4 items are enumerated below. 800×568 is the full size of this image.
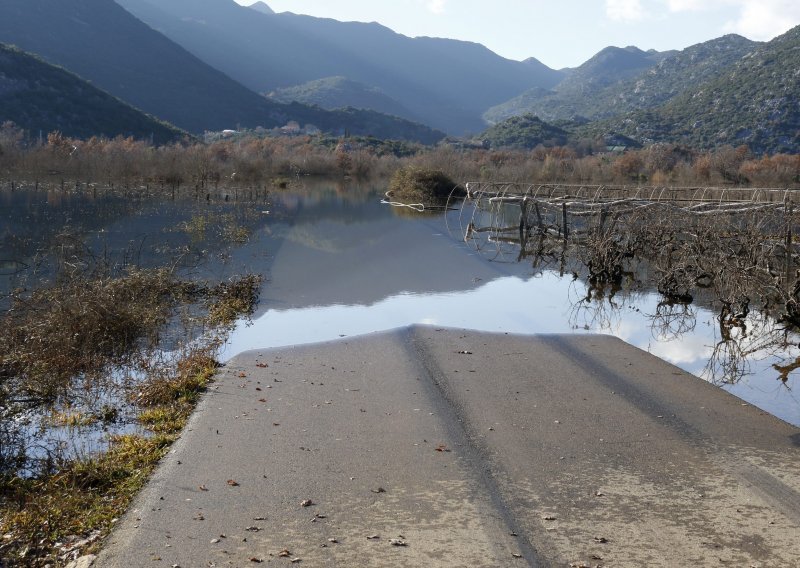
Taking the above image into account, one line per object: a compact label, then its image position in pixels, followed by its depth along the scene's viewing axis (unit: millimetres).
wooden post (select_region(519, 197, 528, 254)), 24781
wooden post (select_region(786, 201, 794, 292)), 13641
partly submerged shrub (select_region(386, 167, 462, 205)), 42150
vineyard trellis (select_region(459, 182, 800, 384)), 12969
